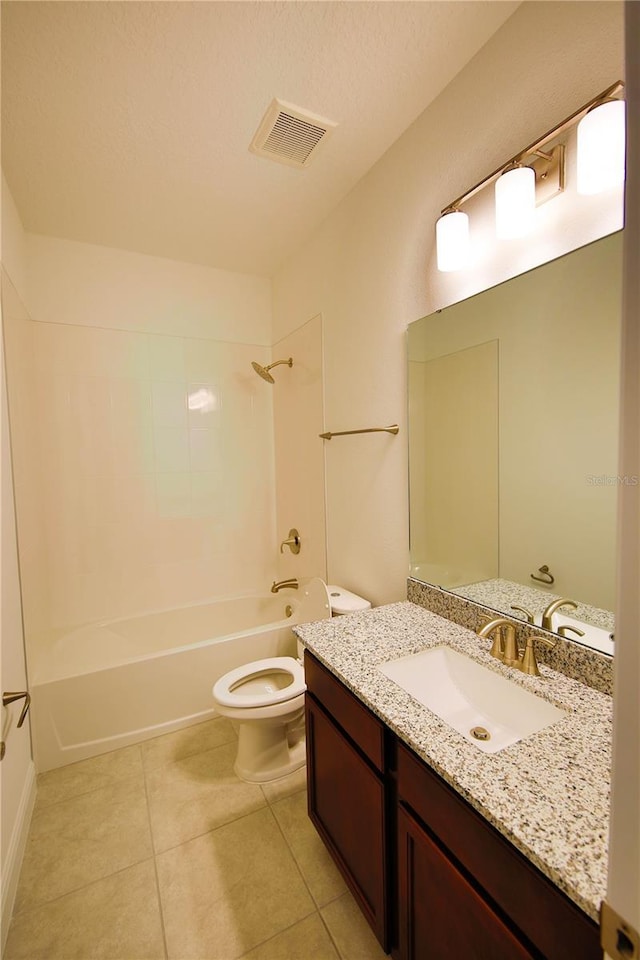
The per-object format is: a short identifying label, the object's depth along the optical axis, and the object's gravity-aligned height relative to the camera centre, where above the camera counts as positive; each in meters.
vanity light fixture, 0.96 +0.75
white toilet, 1.74 -1.09
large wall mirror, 1.06 +0.04
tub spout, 2.63 -0.80
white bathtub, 1.97 -1.11
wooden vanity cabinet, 0.66 -0.83
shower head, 2.76 +0.61
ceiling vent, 1.53 +1.30
